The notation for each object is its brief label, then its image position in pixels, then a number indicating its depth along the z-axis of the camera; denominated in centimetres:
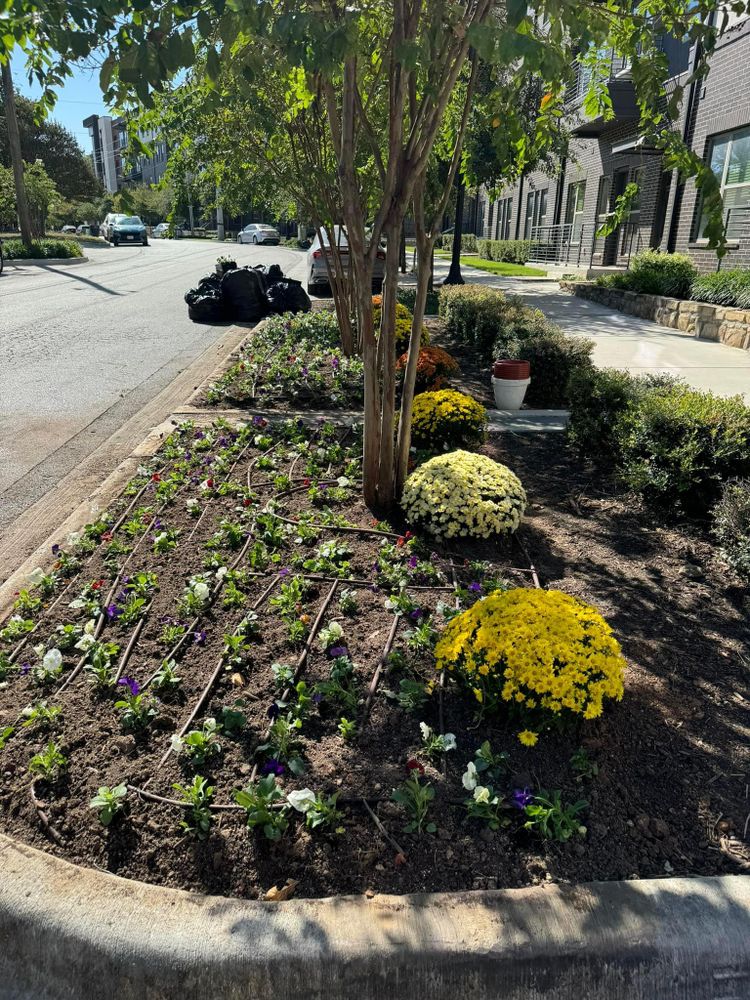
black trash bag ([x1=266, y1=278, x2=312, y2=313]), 1283
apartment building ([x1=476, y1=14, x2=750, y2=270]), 1356
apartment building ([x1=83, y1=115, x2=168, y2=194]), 9831
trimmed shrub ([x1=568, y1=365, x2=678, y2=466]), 502
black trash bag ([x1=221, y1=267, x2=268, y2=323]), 1270
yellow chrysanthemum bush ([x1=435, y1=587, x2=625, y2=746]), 237
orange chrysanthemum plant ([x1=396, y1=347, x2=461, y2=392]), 684
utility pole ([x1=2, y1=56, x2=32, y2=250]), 2567
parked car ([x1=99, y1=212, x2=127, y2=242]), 4498
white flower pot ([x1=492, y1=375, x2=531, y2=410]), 657
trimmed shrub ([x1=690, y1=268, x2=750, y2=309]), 1094
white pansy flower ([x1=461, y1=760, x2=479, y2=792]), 216
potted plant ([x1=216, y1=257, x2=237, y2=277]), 1509
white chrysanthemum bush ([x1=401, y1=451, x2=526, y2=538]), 375
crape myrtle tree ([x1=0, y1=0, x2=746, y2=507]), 200
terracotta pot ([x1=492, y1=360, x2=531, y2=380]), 650
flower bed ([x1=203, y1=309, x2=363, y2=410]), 675
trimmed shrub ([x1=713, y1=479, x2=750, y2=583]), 348
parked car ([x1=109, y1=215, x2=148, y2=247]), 4359
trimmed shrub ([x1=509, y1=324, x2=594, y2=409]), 671
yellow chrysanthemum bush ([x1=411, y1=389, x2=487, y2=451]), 500
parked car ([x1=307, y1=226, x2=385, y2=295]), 1604
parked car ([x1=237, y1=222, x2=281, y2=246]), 5162
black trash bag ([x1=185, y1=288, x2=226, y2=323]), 1272
